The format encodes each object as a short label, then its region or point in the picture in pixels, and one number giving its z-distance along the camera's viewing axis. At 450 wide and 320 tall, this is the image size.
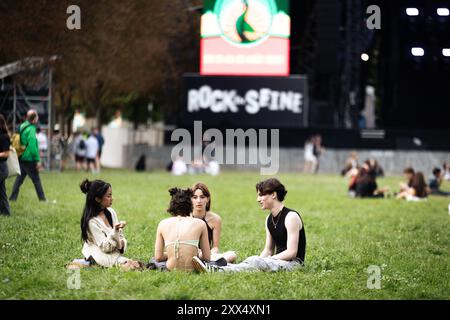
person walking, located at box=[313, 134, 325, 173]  47.56
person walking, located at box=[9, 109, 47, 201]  20.77
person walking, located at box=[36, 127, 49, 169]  35.42
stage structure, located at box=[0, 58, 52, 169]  34.97
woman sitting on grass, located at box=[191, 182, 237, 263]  12.80
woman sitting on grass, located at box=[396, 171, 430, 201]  29.00
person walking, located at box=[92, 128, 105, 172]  39.89
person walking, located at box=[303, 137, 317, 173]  48.03
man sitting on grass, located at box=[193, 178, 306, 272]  12.43
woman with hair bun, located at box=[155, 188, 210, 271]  11.95
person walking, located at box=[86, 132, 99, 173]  39.00
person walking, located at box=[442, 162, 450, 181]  42.60
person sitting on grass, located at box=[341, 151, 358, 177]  42.20
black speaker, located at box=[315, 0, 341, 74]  42.81
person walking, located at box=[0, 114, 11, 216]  17.92
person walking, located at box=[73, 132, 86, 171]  39.92
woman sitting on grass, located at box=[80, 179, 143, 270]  12.15
